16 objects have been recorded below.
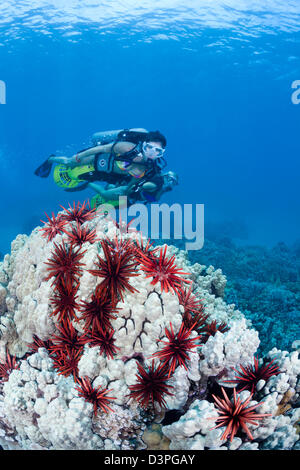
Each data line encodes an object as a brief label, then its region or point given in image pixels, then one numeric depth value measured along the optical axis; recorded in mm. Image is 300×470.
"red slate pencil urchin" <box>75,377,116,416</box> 2756
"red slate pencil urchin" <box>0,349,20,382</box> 3275
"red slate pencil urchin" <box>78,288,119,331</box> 2805
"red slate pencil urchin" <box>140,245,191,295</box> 2838
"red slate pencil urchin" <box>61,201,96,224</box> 3750
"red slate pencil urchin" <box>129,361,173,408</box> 2629
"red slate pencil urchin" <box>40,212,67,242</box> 3620
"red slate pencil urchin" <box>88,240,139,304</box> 2811
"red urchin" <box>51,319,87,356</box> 2953
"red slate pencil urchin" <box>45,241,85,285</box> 3066
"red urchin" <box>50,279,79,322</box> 2988
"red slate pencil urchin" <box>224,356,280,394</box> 2687
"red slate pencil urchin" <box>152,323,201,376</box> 2658
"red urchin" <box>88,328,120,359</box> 2844
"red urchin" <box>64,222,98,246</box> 3307
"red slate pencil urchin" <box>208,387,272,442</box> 2227
